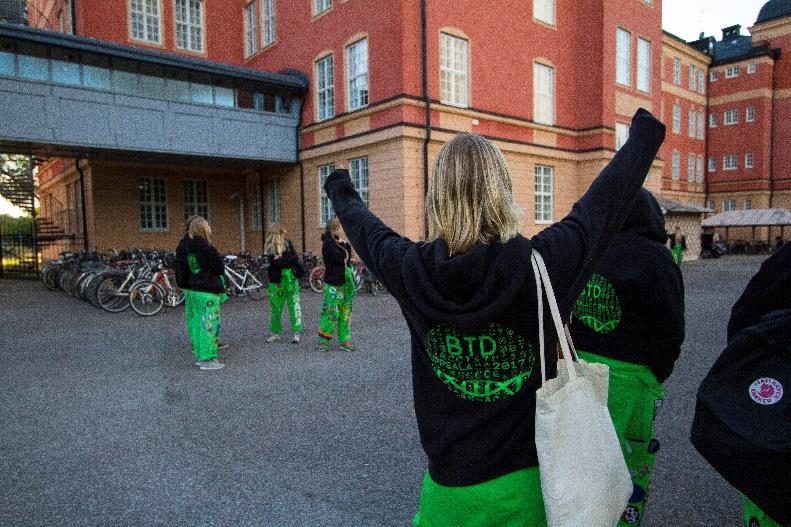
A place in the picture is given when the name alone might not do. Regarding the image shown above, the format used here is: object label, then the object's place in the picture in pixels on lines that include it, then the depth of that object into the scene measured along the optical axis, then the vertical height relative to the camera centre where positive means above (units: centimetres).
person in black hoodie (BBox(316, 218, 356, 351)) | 809 -79
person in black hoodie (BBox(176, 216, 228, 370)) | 692 -59
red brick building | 1745 +550
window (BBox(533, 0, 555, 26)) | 2117 +893
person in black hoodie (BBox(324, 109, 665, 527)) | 143 -17
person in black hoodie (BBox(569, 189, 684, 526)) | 261 -46
